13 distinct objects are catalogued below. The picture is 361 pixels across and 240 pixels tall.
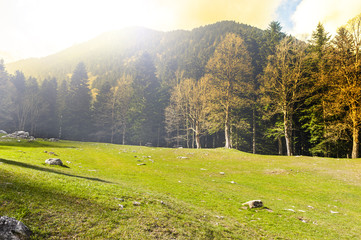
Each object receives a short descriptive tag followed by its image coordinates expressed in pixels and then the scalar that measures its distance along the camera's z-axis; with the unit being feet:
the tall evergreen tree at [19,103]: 279.69
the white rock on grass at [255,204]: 42.03
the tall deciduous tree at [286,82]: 139.74
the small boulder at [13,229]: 13.72
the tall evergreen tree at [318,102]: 133.69
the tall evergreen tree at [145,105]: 254.80
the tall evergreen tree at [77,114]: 275.80
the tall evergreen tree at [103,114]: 260.21
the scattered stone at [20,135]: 160.93
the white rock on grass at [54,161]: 62.71
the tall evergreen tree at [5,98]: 256.32
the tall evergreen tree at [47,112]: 290.97
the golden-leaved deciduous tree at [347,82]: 113.80
